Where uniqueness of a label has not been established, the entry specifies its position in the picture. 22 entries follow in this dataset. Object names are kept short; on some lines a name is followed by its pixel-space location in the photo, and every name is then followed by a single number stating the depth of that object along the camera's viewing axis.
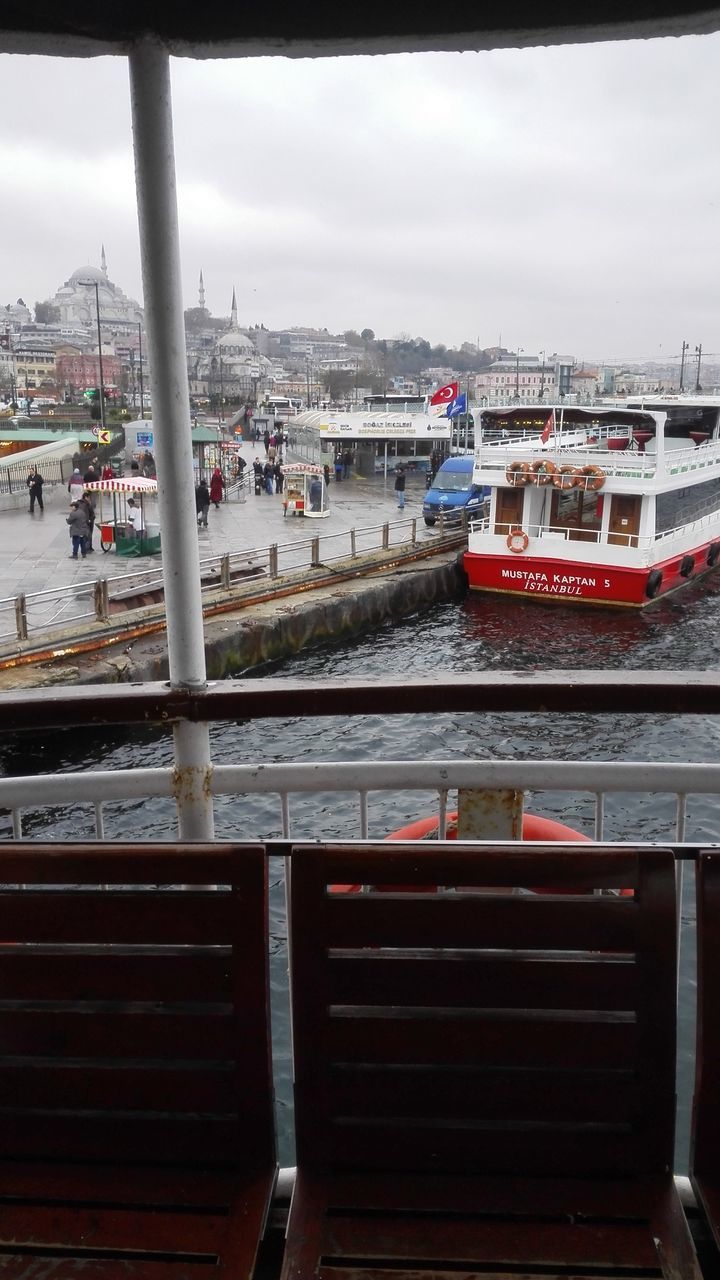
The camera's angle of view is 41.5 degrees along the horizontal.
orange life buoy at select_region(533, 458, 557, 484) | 21.49
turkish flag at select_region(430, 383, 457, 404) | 37.50
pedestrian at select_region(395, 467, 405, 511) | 33.11
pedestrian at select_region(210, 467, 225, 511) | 28.14
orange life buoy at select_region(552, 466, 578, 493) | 21.27
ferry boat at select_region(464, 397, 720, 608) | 21.02
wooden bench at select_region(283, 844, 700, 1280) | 1.64
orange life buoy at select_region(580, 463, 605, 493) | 21.06
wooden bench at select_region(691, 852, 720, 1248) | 1.69
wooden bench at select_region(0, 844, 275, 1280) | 1.69
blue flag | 38.41
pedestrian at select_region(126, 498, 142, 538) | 20.39
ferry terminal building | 39.75
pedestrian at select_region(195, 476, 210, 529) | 23.22
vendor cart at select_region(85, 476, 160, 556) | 19.45
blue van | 28.44
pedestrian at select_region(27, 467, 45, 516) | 26.25
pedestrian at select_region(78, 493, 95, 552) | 19.83
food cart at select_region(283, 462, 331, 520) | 27.14
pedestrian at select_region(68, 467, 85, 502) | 22.84
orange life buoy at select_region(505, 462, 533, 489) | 21.83
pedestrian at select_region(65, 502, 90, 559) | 19.19
